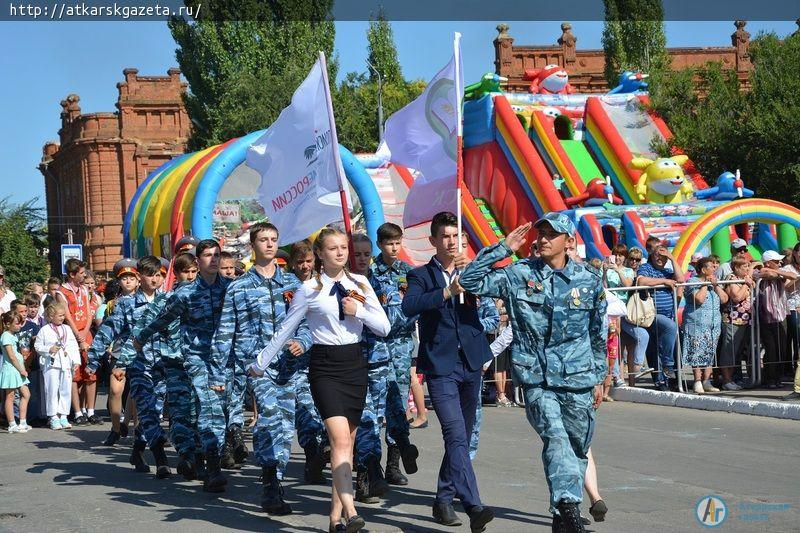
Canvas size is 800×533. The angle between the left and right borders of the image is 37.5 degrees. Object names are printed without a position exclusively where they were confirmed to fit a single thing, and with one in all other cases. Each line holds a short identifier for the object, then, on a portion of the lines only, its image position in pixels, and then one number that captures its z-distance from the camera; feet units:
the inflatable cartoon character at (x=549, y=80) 101.40
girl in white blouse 22.16
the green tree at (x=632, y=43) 156.46
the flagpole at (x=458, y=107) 25.91
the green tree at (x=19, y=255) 159.74
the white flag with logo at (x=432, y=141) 27.61
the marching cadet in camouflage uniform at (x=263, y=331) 25.25
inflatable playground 69.56
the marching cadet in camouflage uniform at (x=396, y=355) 27.14
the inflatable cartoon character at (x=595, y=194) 83.71
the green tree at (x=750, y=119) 100.53
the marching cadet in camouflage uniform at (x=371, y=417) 25.71
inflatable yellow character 87.30
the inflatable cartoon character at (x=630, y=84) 103.60
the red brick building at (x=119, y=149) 184.14
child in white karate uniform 44.96
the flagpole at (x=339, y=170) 25.86
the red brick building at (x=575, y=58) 178.27
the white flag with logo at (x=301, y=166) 28.04
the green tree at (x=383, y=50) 177.68
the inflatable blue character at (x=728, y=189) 83.37
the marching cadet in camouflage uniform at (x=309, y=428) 28.25
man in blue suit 22.40
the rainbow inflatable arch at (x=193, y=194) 65.97
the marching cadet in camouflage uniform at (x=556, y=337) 20.65
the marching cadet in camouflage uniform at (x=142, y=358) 31.60
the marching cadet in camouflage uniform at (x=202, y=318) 28.55
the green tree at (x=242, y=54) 135.54
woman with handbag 46.21
